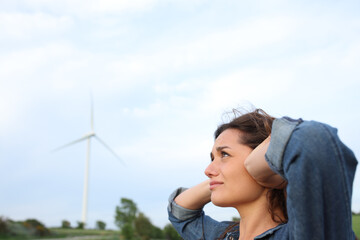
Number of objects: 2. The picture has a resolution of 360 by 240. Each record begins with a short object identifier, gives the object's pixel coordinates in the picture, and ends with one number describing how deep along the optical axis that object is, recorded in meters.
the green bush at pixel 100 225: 34.53
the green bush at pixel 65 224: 32.52
